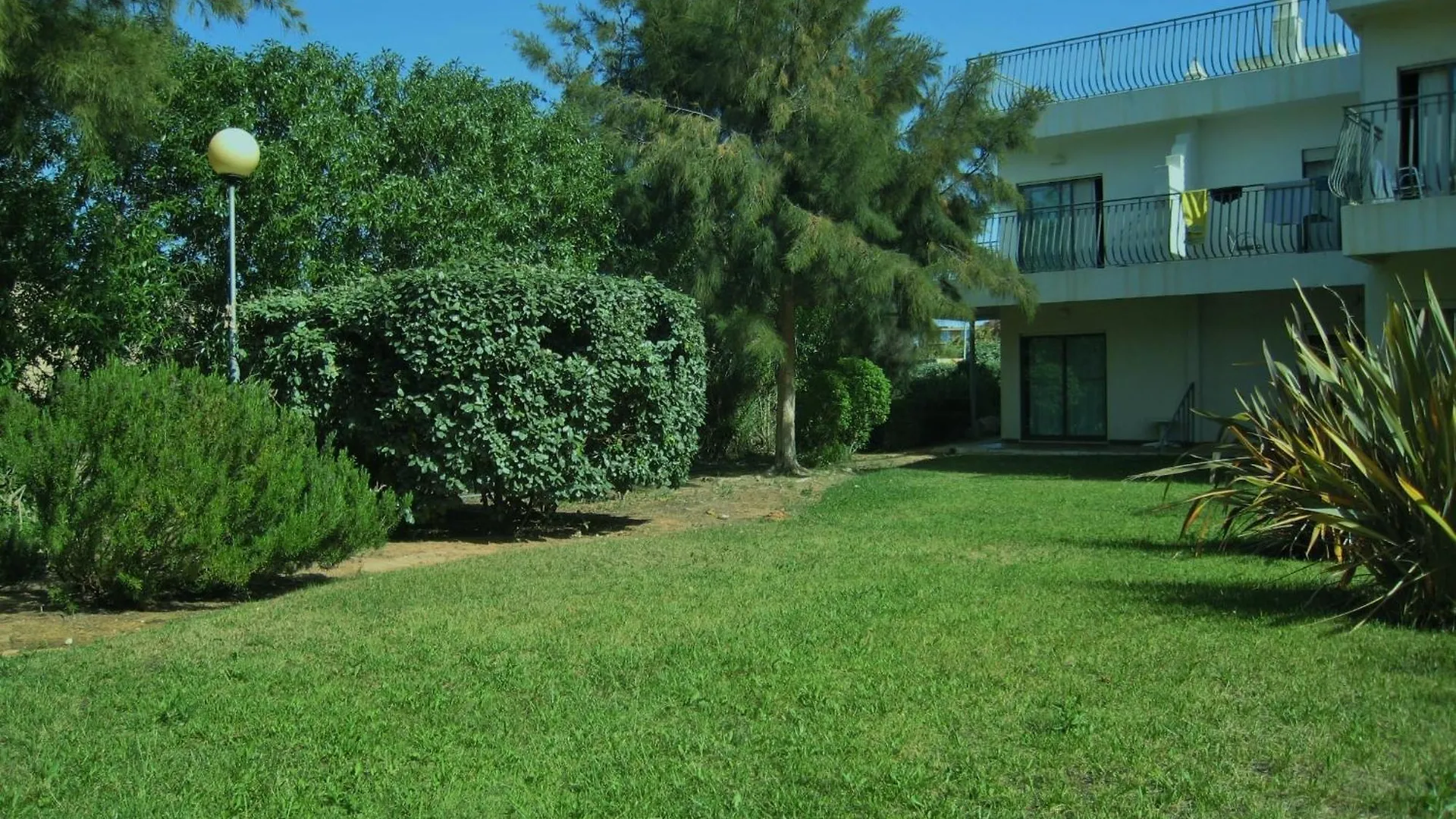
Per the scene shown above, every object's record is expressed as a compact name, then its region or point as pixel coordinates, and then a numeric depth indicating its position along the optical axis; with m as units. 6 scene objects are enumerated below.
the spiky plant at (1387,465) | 6.29
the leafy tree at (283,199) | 10.63
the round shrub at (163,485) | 7.38
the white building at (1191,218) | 15.64
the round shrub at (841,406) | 18.38
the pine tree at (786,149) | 15.14
